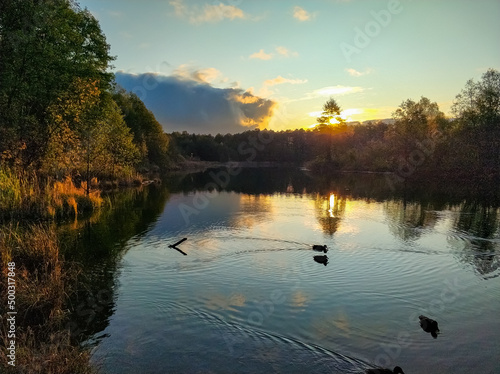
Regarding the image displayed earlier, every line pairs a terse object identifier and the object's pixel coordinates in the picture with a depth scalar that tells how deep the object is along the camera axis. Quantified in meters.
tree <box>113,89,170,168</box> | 76.81
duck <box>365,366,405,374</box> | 7.37
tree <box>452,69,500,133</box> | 60.47
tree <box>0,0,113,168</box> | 18.97
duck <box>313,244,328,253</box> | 17.19
